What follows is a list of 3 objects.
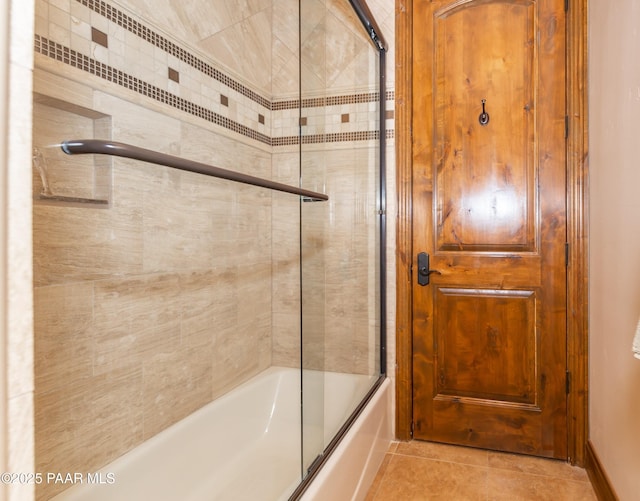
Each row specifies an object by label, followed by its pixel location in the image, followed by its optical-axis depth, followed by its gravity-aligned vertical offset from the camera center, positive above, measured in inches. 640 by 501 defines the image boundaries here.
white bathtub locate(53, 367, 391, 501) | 51.9 -27.9
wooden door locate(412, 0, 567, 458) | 83.2 +4.8
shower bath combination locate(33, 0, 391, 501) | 45.4 -0.4
